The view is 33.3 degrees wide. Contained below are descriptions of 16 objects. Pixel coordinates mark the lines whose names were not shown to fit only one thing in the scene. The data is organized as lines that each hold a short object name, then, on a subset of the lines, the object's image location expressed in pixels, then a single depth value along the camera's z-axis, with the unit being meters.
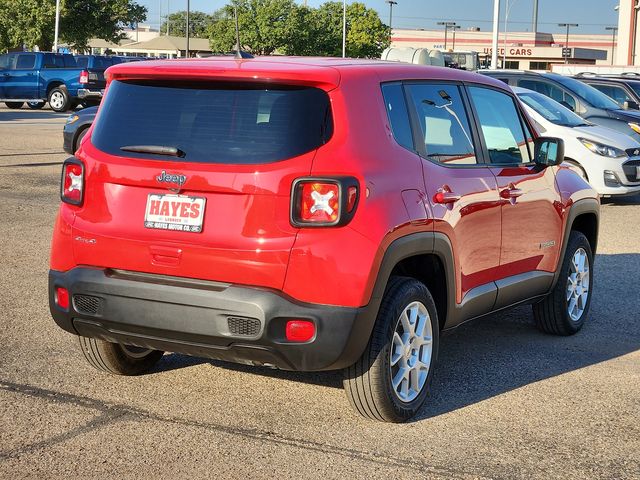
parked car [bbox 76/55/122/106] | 31.06
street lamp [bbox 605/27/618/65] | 119.19
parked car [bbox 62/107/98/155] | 16.08
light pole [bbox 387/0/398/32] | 113.06
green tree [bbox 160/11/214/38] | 147.64
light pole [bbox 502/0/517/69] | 105.82
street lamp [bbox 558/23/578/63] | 125.45
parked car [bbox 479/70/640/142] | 17.00
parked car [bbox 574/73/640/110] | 21.80
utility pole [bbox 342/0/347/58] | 84.88
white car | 14.38
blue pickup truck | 34.28
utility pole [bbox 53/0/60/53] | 53.97
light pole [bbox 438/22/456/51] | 119.19
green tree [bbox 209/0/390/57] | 84.75
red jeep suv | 4.63
